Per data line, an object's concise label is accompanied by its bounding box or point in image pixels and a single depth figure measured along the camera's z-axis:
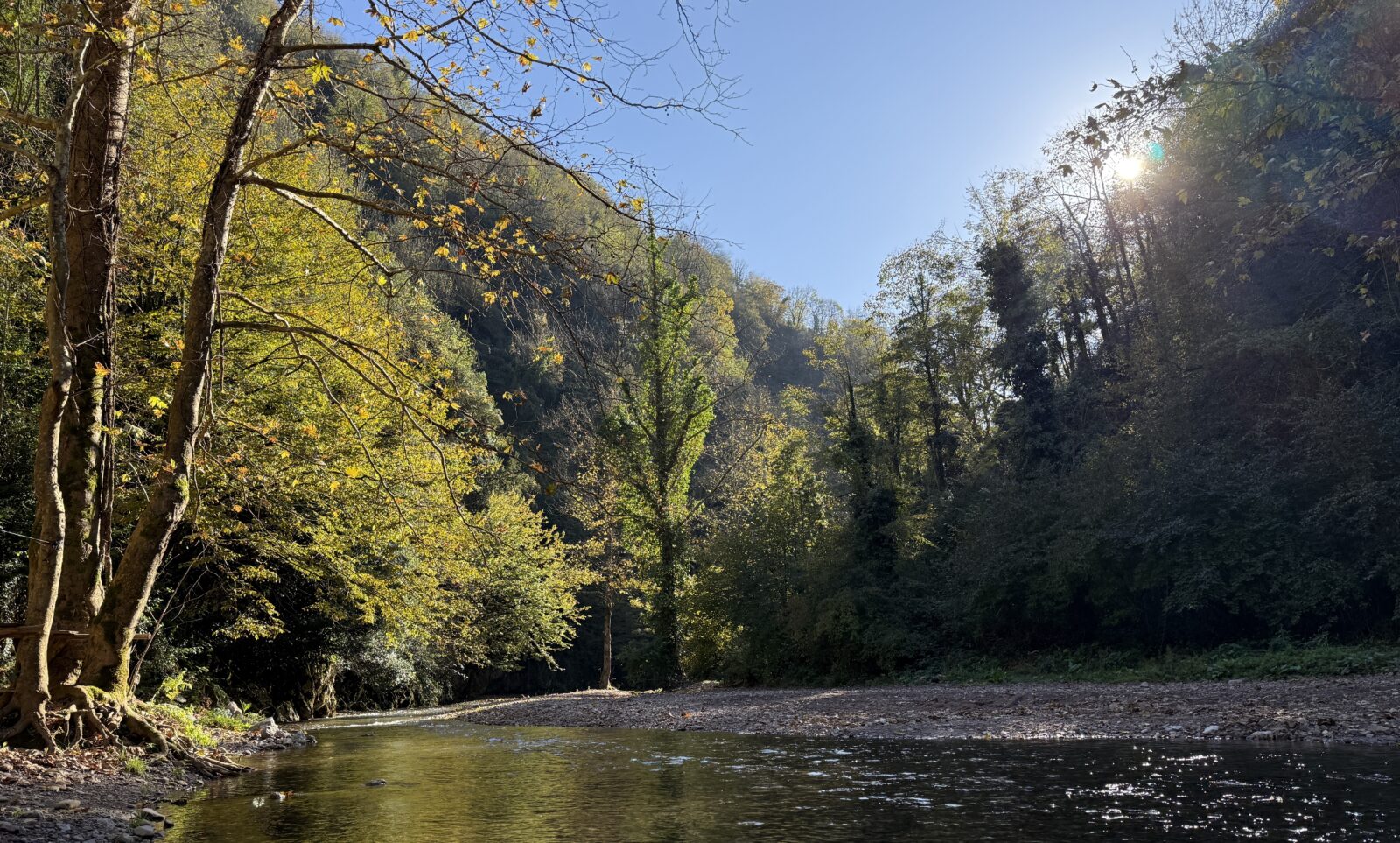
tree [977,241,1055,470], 24.83
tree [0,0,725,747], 5.76
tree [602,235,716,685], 25.72
